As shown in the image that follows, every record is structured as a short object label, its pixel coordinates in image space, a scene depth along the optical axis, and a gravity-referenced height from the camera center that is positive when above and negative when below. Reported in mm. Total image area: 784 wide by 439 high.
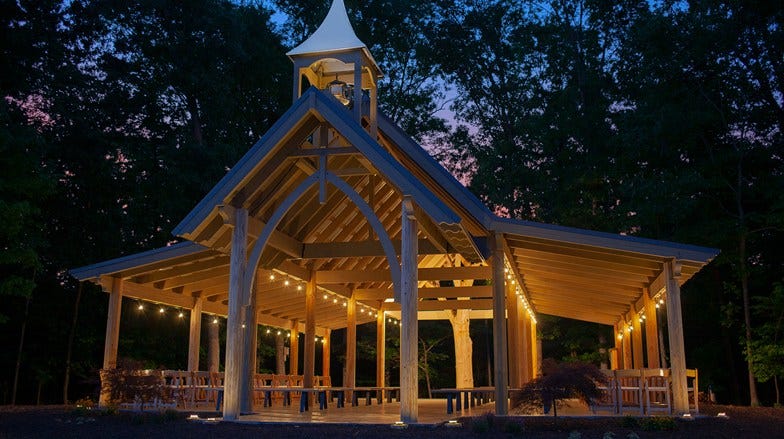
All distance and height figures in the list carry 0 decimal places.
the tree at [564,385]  9492 -259
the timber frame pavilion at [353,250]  10281 +2000
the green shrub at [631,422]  9945 -784
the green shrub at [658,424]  9508 -780
